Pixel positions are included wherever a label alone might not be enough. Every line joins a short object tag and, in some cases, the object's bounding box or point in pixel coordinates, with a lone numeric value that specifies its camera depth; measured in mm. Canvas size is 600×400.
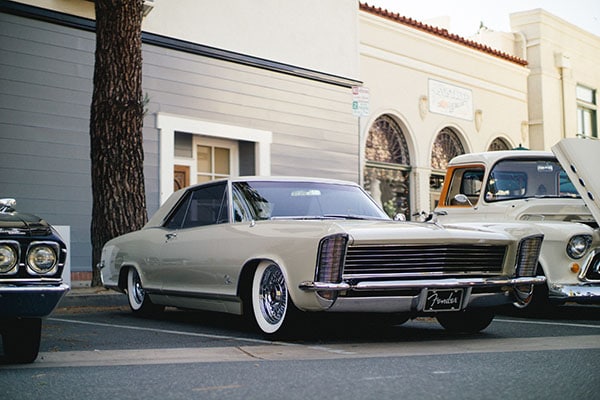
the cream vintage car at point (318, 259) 6129
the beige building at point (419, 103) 19188
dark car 5016
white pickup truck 8430
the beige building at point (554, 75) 24547
